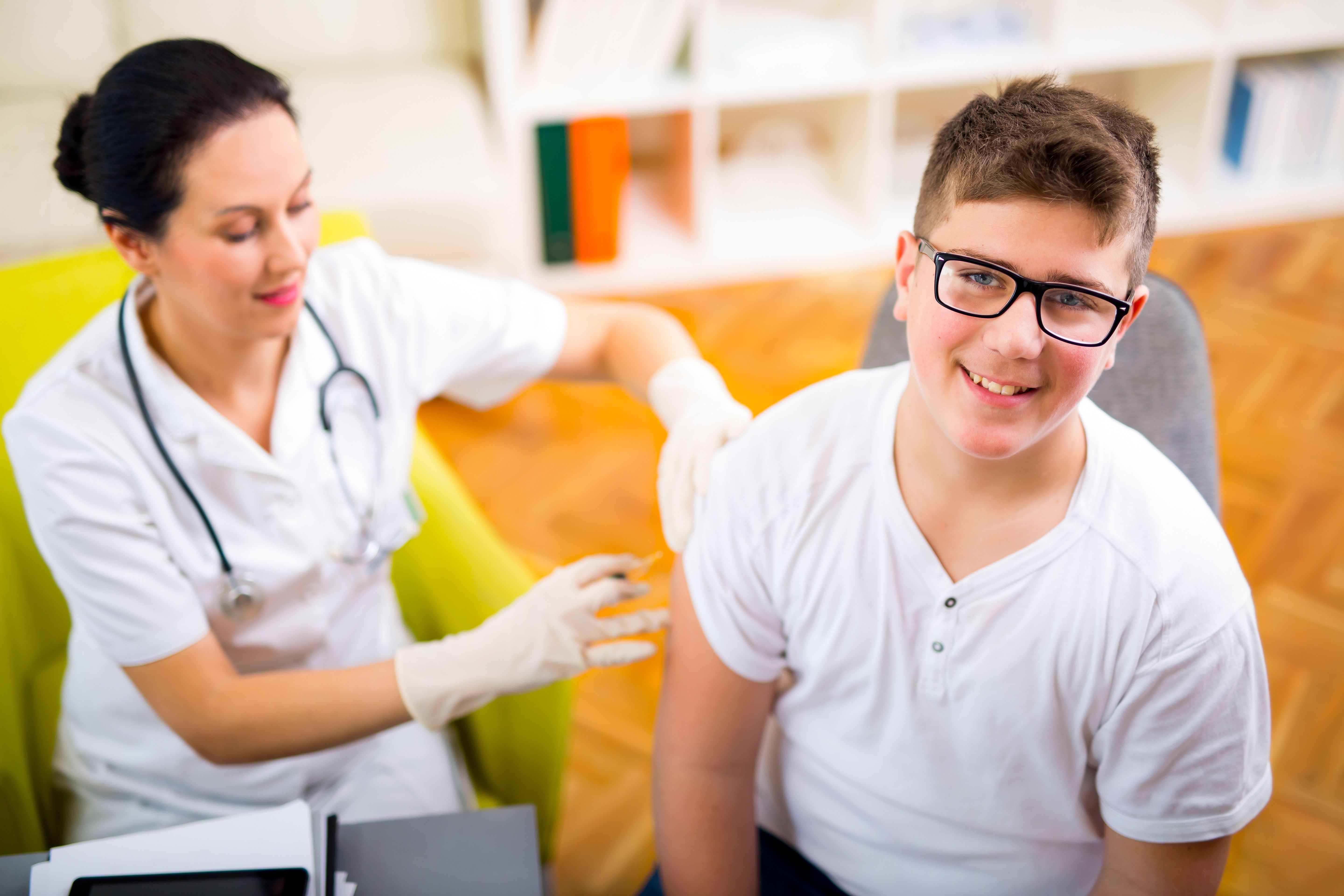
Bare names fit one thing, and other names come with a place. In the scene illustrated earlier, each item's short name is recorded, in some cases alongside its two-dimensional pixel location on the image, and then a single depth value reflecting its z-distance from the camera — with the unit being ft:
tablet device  2.87
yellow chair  4.10
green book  8.96
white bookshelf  9.16
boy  2.76
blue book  10.16
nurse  3.67
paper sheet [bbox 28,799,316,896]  2.98
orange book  8.96
